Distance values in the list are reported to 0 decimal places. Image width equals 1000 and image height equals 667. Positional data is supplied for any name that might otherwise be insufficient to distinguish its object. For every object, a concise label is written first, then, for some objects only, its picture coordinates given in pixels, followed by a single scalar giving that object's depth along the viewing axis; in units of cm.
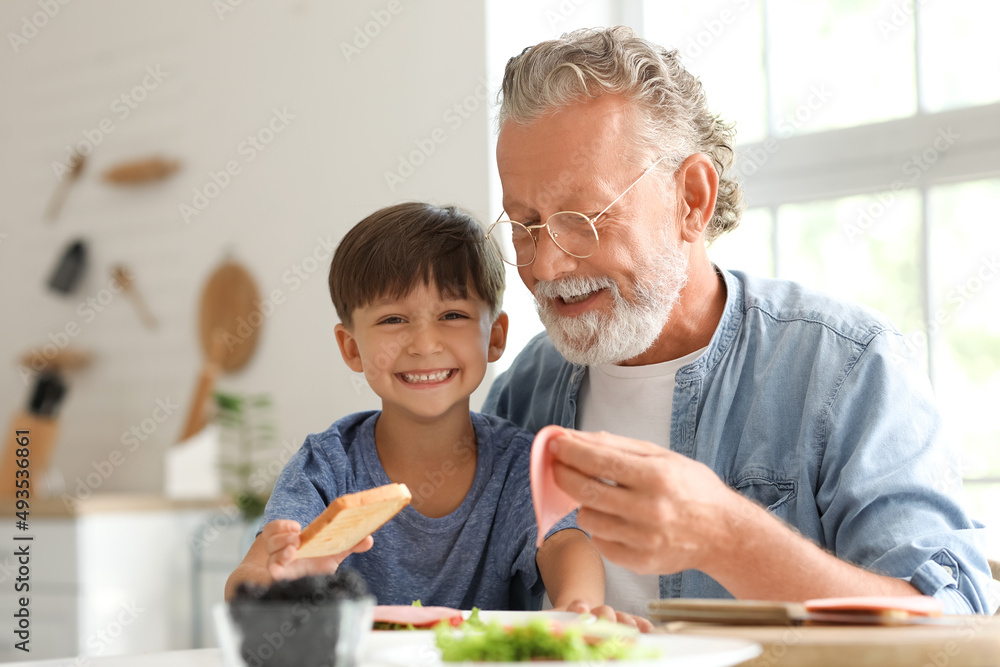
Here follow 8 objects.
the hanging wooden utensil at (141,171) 384
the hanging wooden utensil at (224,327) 355
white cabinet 319
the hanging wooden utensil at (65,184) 409
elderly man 126
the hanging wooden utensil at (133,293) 390
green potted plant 345
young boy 152
